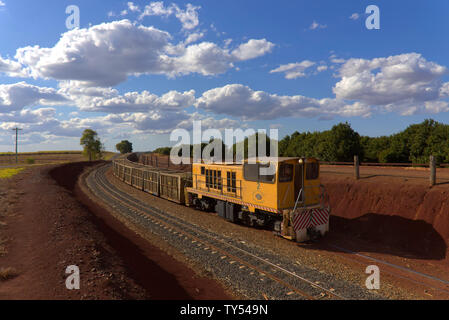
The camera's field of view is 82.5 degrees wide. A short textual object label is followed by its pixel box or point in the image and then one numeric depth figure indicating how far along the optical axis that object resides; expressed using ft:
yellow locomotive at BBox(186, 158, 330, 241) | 42.91
